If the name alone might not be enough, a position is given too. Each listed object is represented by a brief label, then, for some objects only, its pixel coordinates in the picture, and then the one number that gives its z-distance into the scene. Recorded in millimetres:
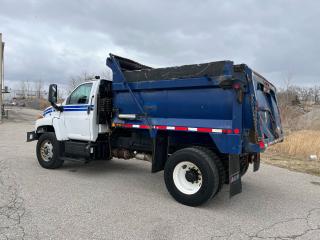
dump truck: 4113
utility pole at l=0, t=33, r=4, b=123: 17651
